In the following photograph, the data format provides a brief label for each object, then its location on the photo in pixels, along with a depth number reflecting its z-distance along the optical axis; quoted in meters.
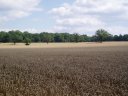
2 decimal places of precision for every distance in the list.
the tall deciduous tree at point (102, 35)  95.05
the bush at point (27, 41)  75.07
